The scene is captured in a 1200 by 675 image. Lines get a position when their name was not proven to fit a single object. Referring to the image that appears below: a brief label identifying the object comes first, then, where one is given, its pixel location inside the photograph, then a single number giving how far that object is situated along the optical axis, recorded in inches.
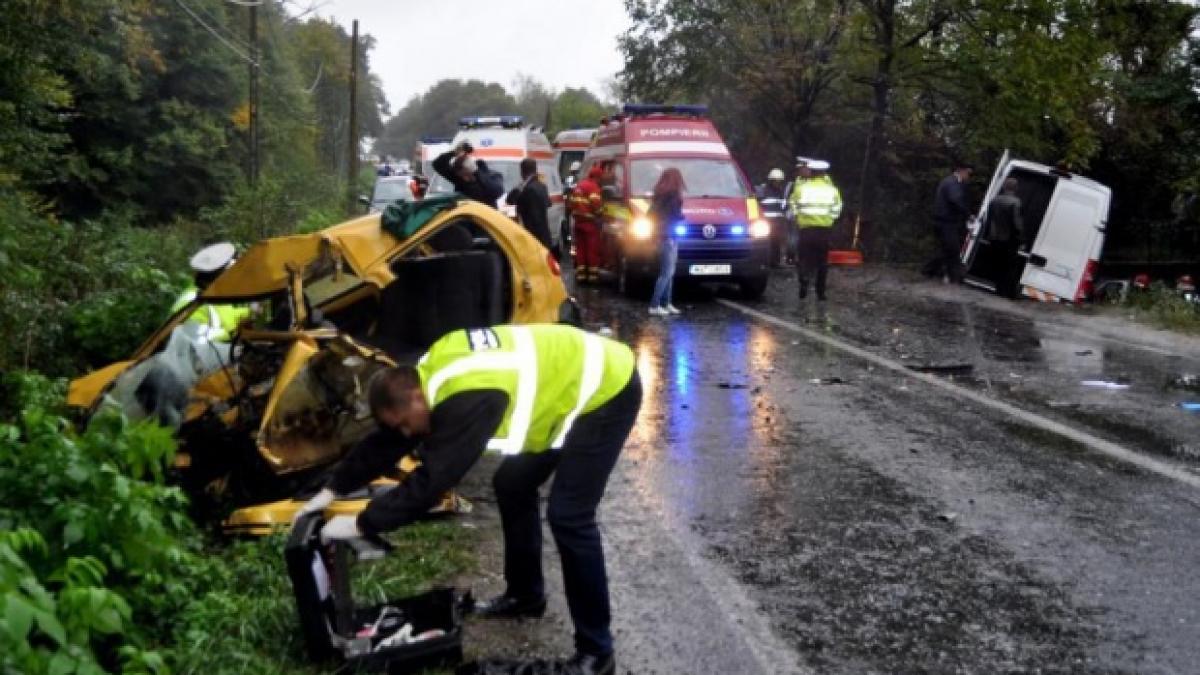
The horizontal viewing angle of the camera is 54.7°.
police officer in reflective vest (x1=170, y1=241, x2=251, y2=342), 285.3
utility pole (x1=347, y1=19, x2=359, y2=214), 1590.8
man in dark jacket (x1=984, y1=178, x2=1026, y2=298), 624.4
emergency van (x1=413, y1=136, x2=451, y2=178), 1108.3
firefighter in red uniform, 655.1
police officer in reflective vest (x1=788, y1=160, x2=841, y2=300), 577.0
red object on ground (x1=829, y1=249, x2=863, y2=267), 838.2
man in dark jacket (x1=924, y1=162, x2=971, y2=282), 673.0
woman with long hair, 553.3
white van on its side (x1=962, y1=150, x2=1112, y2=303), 611.2
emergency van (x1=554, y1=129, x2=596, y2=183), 1099.3
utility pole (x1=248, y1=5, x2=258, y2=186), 1053.2
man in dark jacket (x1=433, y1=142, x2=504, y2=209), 516.7
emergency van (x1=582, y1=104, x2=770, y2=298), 589.9
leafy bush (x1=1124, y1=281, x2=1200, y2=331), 539.2
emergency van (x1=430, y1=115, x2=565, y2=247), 925.2
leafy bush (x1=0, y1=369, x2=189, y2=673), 124.0
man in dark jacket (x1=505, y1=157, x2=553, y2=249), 577.9
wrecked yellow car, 237.6
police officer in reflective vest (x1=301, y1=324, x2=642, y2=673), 153.0
